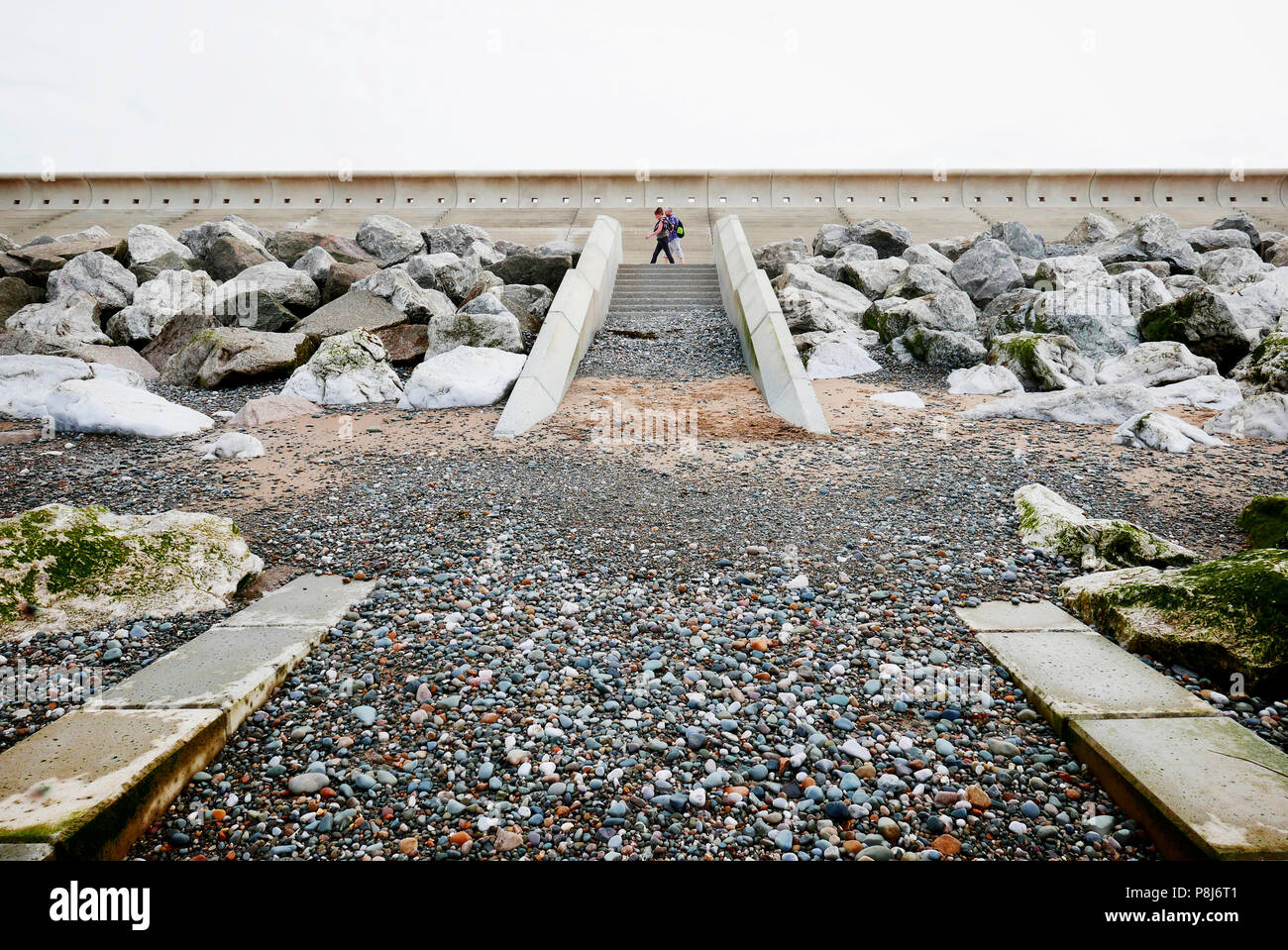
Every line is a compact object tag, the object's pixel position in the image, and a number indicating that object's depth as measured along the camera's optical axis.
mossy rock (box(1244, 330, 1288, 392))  8.27
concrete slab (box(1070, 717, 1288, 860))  2.33
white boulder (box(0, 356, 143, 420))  8.59
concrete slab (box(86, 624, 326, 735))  3.21
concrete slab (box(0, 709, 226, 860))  2.40
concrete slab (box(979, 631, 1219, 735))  3.13
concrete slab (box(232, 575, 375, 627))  4.10
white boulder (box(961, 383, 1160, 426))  8.02
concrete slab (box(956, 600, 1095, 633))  4.02
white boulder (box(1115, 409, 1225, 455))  6.98
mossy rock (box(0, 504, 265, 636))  4.00
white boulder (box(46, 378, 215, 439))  7.75
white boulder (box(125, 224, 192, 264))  14.91
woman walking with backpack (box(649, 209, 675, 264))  15.64
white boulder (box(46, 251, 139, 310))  13.34
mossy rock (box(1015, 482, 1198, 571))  4.58
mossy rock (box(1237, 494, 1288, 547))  4.77
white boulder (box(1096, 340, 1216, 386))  9.23
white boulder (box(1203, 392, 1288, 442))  7.17
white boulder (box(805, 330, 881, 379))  10.51
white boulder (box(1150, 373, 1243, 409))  8.39
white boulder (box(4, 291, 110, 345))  11.70
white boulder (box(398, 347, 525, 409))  9.13
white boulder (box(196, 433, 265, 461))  7.20
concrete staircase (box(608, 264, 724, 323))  13.98
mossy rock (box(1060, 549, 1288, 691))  3.35
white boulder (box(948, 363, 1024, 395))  9.41
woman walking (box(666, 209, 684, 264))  15.66
